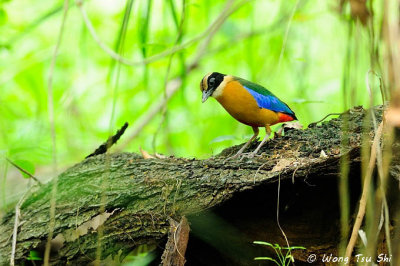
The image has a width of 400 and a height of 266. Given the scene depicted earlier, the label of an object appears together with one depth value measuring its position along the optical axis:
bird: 8.41
